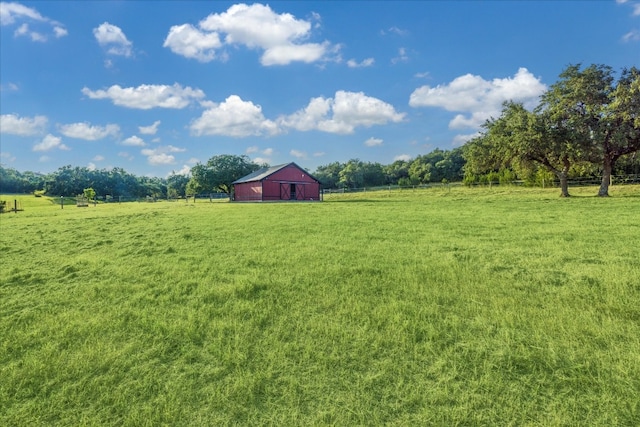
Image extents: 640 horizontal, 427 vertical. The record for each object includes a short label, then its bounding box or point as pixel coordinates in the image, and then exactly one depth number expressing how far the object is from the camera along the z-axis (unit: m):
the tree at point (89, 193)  56.69
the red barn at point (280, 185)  36.38
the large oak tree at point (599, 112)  21.67
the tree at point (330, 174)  86.06
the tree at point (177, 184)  90.59
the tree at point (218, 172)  51.25
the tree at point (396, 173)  83.12
